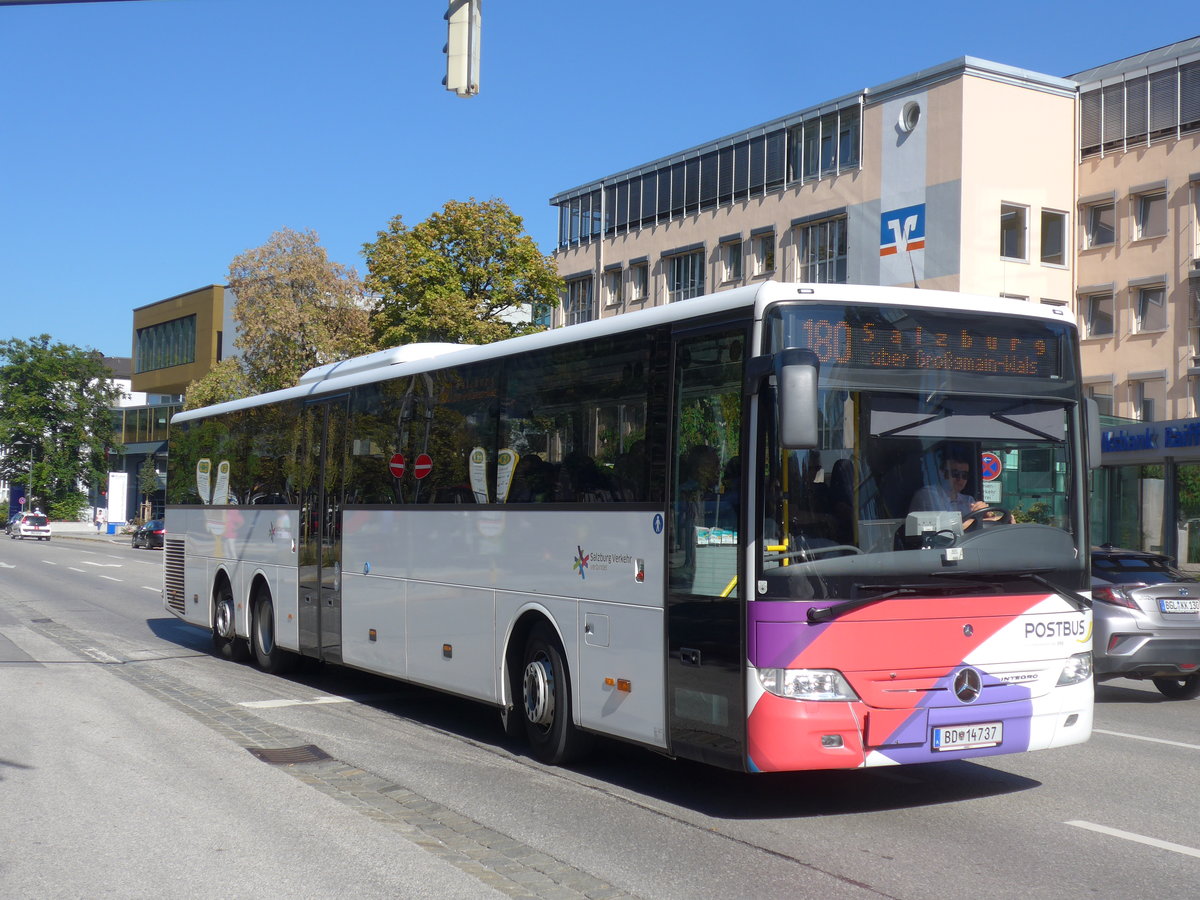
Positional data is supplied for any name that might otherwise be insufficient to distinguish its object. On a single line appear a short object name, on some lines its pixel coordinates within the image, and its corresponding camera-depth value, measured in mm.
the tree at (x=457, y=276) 35781
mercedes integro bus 7145
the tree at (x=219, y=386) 47500
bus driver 7363
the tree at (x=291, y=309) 43156
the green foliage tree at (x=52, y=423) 106500
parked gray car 12781
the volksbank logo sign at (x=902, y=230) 43156
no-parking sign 7711
